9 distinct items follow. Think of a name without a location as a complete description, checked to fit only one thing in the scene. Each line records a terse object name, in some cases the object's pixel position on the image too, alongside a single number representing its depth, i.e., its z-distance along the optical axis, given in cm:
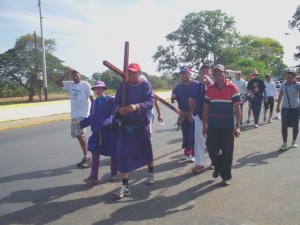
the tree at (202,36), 6925
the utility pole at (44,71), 3394
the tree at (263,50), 7256
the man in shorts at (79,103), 708
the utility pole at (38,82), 4317
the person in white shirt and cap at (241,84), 1282
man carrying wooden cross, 523
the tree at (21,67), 4609
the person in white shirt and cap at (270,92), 1381
